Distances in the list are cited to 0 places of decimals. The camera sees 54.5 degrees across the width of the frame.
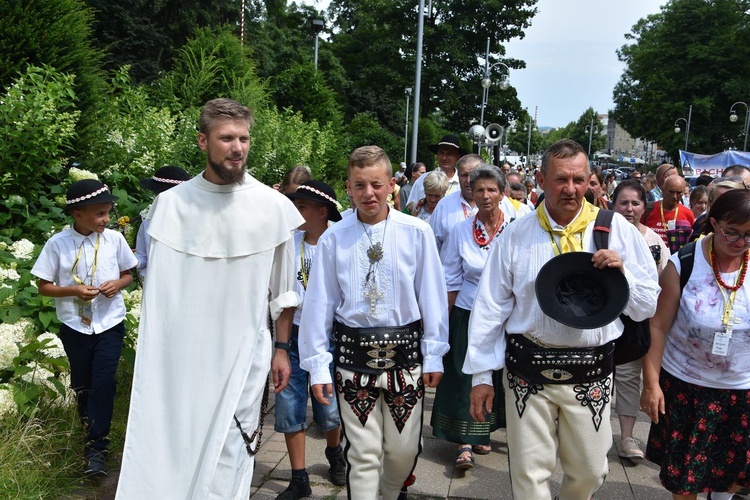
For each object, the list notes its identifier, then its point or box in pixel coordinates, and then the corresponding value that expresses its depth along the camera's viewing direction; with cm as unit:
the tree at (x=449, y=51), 4247
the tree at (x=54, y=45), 842
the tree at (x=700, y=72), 5412
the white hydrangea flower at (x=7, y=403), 472
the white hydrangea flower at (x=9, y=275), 590
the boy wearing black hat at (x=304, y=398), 457
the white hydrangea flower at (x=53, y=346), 540
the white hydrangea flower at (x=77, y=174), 743
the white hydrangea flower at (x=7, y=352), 515
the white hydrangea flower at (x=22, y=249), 650
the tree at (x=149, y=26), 2809
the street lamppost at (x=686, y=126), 5240
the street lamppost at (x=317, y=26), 2375
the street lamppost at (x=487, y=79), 3108
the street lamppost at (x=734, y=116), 4466
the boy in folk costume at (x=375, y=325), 375
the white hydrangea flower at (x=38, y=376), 509
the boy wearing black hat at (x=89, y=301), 466
